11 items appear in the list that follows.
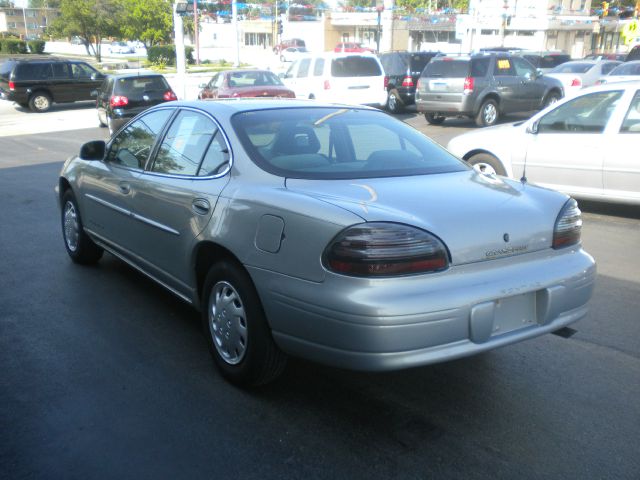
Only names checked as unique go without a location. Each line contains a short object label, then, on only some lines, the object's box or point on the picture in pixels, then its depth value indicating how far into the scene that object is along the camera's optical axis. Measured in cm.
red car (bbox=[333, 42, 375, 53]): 4661
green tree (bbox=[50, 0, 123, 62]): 5097
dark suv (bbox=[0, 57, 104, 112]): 2384
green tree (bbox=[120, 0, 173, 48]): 5056
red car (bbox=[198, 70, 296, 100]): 1766
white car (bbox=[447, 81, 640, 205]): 757
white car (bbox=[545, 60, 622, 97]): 2144
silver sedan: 311
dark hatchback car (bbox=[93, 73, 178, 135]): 1769
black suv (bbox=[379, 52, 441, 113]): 2130
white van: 1880
